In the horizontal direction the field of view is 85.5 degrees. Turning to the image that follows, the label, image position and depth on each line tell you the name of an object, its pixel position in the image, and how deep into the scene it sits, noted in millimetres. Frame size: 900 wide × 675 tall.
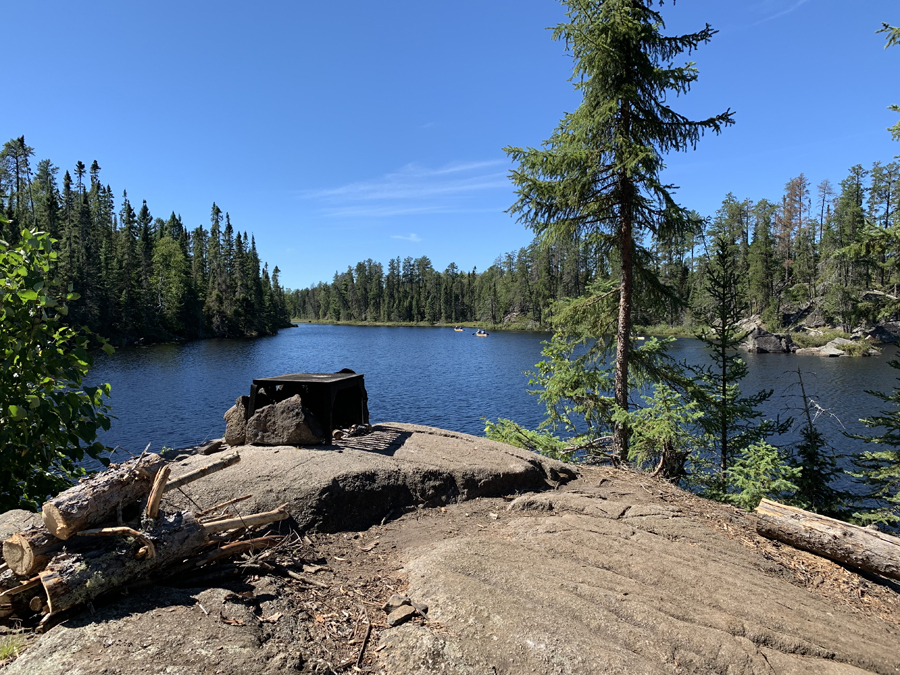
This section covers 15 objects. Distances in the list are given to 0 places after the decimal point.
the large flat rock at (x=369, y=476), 5477
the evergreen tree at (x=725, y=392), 10859
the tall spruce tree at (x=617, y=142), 9781
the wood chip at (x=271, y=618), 3428
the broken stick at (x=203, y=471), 4288
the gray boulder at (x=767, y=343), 50094
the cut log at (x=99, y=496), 3307
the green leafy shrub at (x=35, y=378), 4551
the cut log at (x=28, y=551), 3234
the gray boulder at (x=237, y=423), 7566
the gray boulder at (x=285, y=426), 7043
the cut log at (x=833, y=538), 5641
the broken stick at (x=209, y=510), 4344
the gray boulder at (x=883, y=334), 49375
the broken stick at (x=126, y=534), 3418
